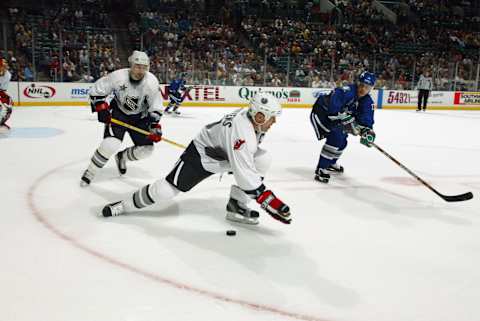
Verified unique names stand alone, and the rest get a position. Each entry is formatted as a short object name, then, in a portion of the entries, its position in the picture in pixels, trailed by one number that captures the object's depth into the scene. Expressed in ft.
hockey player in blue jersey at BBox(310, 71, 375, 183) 14.58
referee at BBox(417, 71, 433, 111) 45.83
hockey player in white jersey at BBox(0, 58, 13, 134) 23.45
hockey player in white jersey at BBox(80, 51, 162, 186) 13.66
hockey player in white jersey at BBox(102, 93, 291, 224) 8.93
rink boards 39.60
